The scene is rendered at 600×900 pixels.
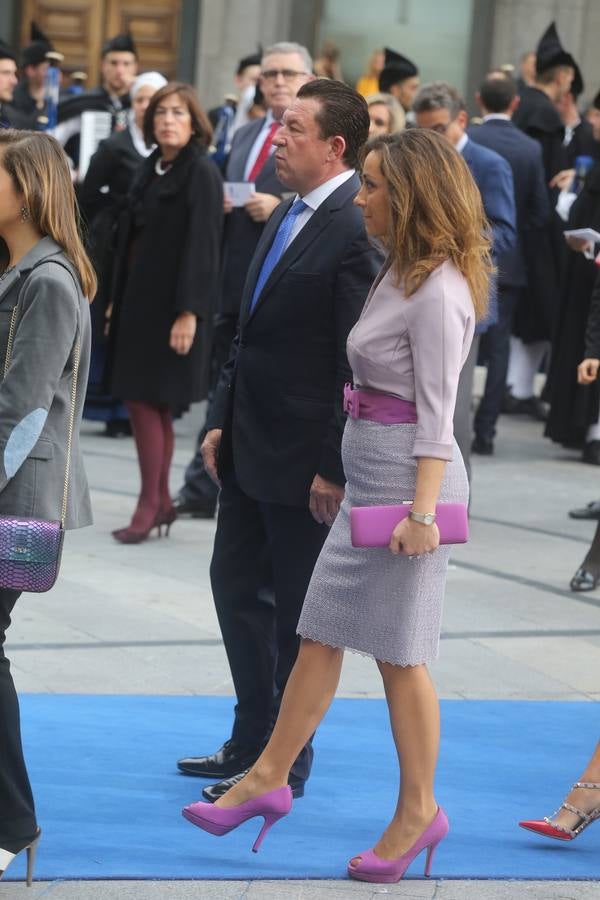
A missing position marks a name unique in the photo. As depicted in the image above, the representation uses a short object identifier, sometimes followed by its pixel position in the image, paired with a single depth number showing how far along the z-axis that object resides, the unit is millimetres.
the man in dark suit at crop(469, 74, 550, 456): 22500
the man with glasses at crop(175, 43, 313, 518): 16578
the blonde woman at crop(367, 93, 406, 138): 19703
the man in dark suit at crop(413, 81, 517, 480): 17297
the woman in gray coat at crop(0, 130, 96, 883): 7789
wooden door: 37906
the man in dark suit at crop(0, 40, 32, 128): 23953
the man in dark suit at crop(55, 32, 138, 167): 25297
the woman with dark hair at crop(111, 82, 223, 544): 16281
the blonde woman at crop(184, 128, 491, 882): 8086
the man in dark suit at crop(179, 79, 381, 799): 9187
